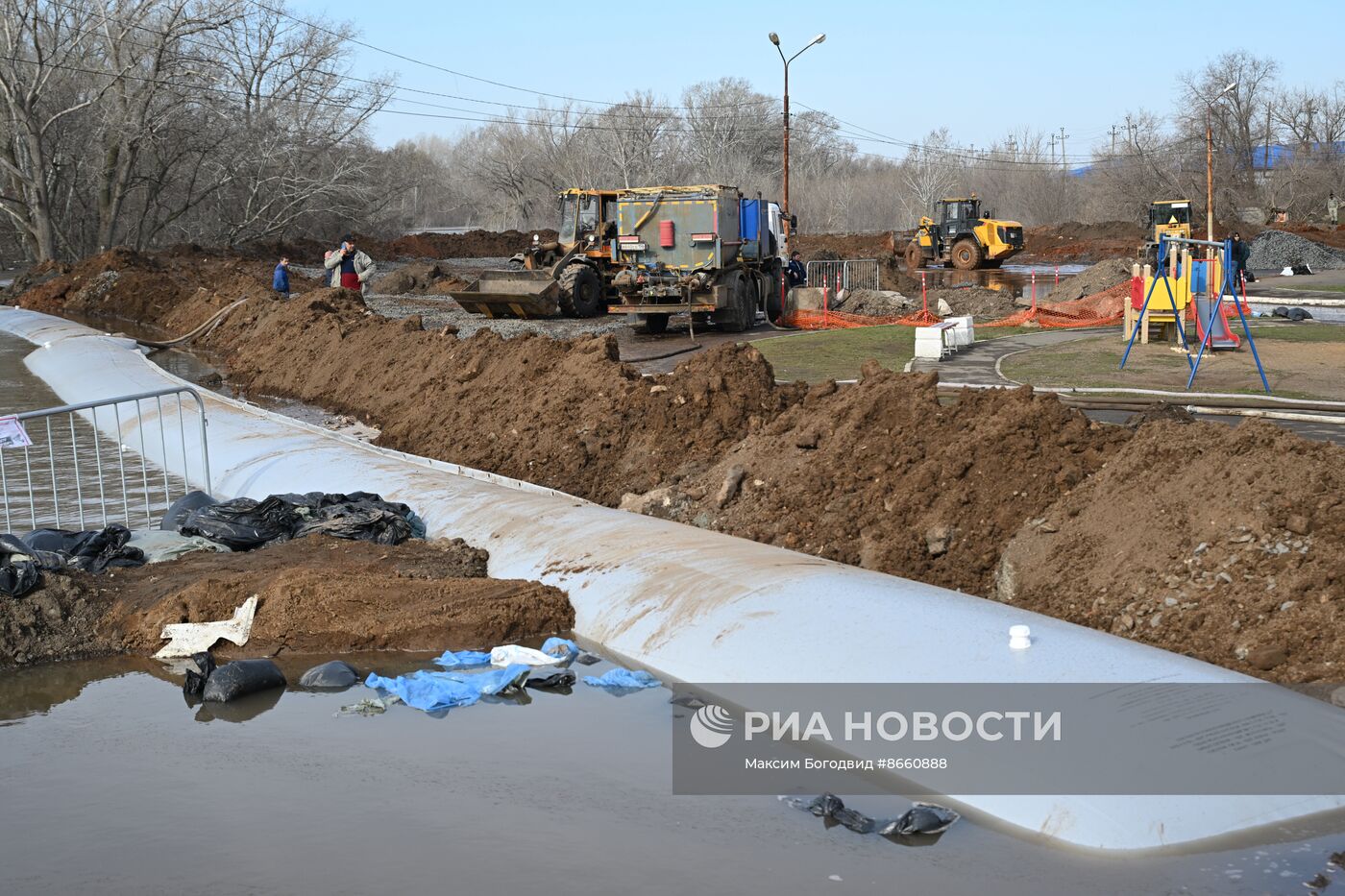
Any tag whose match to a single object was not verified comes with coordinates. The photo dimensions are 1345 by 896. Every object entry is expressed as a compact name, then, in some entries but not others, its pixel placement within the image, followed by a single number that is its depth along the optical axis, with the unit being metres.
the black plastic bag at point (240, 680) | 6.54
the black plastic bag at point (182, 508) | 9.12
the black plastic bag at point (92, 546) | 8.08
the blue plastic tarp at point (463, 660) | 6.91
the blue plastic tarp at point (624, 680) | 6.45
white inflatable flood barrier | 4.56
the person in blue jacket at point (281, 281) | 27.36
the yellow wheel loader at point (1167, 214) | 37.34
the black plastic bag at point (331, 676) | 6.68
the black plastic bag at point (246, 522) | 8.59
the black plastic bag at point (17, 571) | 7.18
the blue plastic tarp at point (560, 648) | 6.92
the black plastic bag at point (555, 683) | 6.60
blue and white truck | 22.17
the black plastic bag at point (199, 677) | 6.64
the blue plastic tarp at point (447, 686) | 6.34
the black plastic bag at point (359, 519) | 8.56
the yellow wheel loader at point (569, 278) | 24.34
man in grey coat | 24.30
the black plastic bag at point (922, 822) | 4.73
